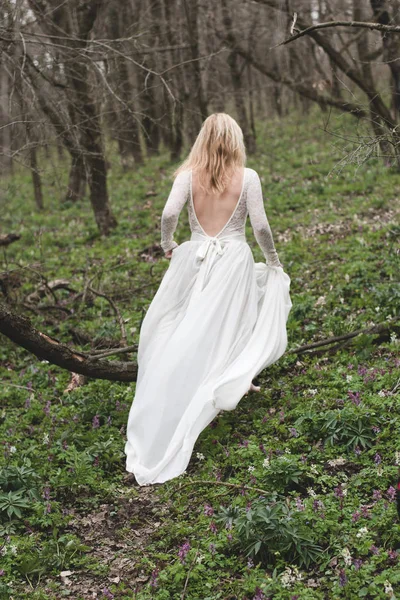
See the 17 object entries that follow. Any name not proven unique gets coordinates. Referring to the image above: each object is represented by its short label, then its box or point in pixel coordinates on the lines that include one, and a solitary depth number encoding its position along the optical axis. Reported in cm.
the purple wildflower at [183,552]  424
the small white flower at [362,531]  406
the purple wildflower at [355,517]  425
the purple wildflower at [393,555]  388
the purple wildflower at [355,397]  571
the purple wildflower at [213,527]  451
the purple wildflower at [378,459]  483
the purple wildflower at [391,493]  444
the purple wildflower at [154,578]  409
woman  570
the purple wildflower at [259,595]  372
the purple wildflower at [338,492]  455
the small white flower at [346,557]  384
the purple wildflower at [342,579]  373
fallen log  591
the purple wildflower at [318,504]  445
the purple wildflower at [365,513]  429
